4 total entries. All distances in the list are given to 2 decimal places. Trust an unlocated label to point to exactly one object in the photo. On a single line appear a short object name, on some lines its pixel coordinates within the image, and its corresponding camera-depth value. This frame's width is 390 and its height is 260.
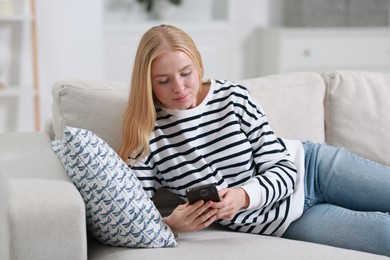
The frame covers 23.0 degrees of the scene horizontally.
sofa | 2.29
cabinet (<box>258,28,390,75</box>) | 5.30
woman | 2.60
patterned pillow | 2.42
